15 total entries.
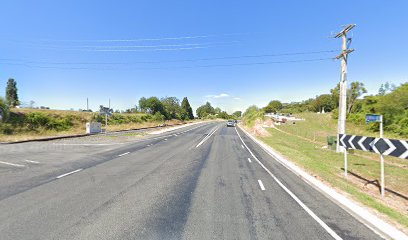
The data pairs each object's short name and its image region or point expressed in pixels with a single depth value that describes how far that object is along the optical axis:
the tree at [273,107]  163.62
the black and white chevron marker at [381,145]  6.90
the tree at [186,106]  140.64
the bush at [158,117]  86.75
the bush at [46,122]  40.34
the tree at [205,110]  179.35
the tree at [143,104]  104.15
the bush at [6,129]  33.52
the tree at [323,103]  129.76
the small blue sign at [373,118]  8.34
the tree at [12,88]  85.89
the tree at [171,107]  116.25
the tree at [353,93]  76.31
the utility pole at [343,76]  18.16
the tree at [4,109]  33.24
